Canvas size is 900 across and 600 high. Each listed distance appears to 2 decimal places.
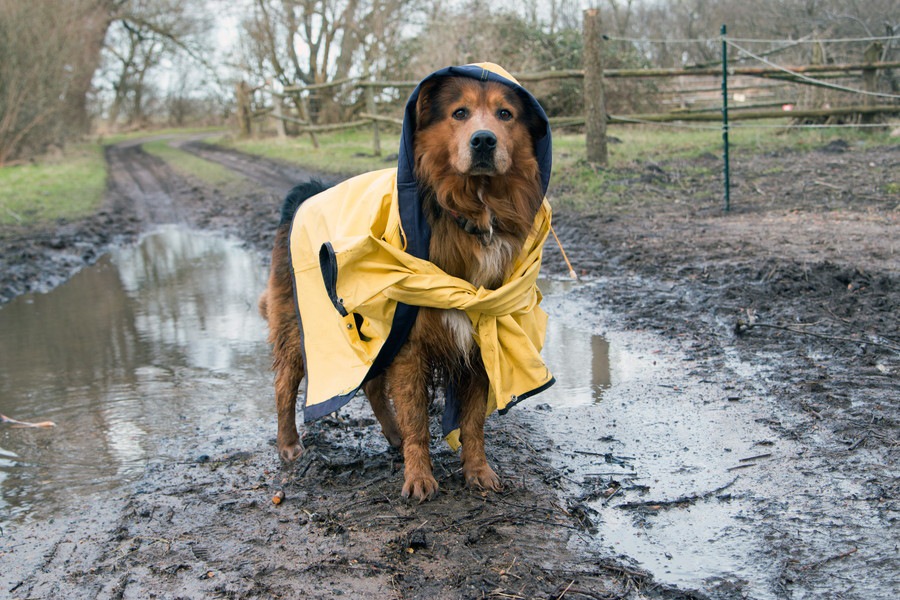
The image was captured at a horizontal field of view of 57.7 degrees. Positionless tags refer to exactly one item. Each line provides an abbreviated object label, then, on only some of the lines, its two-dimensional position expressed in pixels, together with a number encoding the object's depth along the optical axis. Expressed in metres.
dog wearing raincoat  3.62
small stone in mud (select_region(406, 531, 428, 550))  3.35
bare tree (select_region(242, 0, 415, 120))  26.66
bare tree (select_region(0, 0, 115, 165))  22.33
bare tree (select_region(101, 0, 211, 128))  39.09
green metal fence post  9.80
